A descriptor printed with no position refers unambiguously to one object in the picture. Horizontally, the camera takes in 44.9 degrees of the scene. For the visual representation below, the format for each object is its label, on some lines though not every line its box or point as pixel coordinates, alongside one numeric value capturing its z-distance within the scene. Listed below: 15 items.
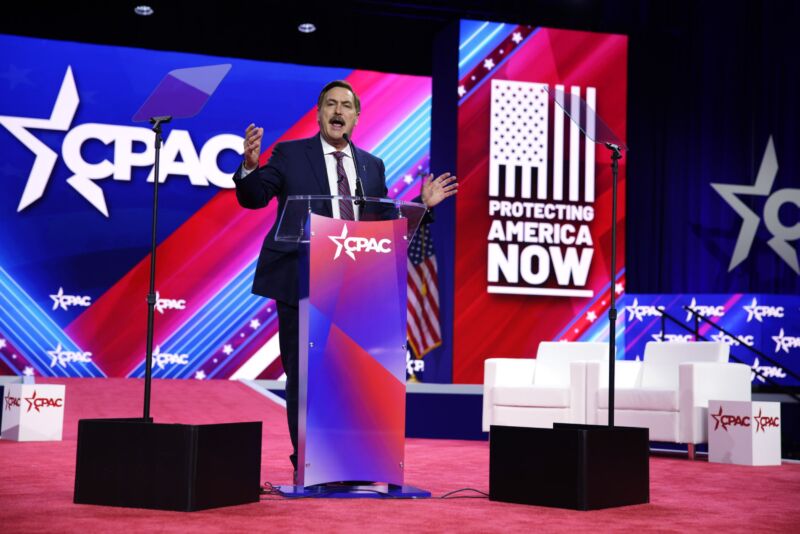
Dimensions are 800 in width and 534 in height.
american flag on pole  9.05
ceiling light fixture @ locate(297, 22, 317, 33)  9.53
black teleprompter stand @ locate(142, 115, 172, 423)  2.96
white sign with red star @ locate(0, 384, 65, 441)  5.85
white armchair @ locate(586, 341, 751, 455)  6.18
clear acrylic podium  3.10
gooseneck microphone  3.10
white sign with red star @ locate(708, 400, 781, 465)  5.59
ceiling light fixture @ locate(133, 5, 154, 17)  9.10
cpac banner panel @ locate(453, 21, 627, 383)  8.92
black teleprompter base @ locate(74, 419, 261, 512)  2.78
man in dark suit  3.30
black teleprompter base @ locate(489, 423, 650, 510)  3.06
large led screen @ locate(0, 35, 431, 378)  9.24
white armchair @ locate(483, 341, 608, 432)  6.78
